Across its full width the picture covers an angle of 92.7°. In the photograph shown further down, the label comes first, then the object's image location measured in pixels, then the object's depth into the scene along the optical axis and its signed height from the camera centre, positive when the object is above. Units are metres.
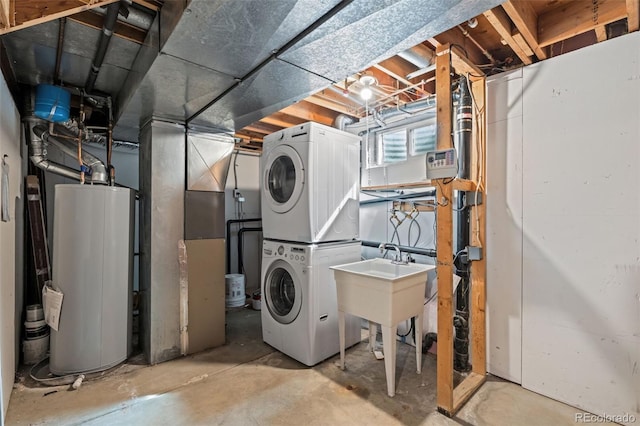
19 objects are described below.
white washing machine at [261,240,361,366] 2.52 -0.77
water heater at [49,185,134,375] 2.38 -0.51
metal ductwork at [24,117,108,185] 2.55 +0.53
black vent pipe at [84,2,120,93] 1.58 +1.04
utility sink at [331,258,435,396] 2.10 -0.63
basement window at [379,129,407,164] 3.49 +0.78
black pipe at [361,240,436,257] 2.78 -0.36
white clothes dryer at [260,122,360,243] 2.55 +0.26
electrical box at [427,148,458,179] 1.84 +0.30
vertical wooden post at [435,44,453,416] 1.90 -0.28
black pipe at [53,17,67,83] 1.71 +1.07
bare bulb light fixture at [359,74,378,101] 2.49 +1.09
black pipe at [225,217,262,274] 4.73 -0.42
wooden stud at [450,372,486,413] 2.00 -1.25
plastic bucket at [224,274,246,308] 4.17 -1.06
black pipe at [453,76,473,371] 2.35 -0.36
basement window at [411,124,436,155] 3.26 +0.80
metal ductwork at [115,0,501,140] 1.28 +0.85
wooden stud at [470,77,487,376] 2.37 -0.22
